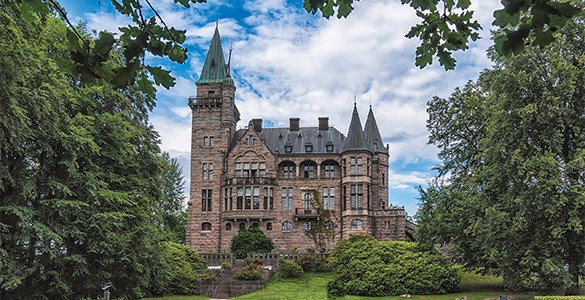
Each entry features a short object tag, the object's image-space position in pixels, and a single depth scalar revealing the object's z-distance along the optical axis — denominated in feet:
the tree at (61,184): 62.85
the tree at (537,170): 79.20
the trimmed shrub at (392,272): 111.45
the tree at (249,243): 162.81
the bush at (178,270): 88.89
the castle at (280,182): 167.53
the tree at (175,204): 209.67
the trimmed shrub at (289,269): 131.03
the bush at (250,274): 124.47
